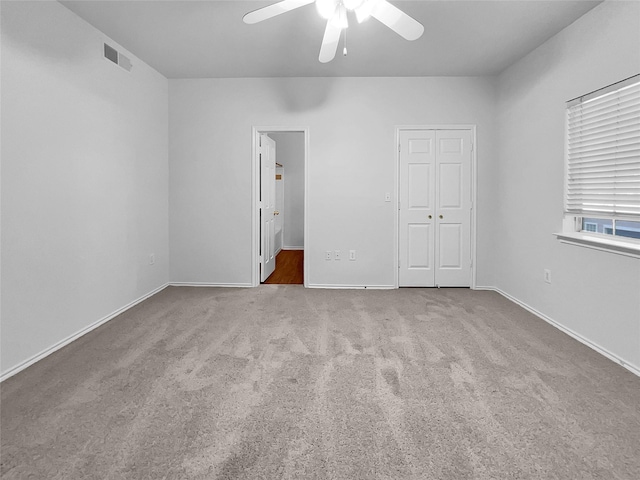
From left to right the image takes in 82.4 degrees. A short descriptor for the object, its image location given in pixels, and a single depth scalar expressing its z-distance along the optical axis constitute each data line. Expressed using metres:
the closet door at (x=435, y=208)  4.53
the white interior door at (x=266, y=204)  4.82
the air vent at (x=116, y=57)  3.32
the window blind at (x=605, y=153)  2.48
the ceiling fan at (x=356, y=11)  2.16
